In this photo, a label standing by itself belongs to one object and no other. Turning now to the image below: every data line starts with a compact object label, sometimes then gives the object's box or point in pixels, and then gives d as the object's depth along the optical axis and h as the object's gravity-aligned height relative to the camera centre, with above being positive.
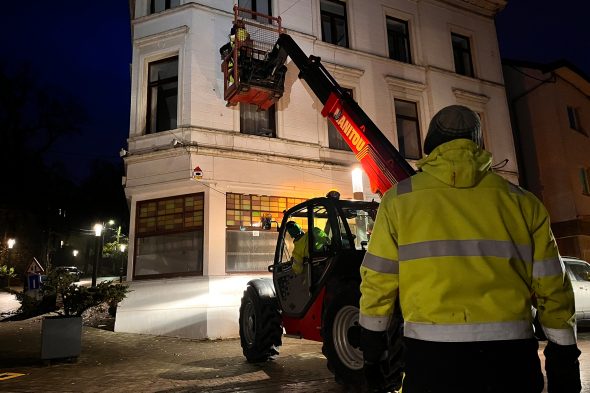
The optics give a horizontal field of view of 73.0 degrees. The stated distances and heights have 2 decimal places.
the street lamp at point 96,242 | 14.19 +1.21
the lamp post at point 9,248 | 25.92 +2.33
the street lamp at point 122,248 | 30.26 +2.05
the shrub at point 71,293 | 6.92 -0.28
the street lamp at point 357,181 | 10.58 +2.24
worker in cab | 5.27 +0.32
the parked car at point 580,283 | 8.70 -0.58
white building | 9.94 +3.32
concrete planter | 6.26 -0.94
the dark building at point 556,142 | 16.16 +5.00
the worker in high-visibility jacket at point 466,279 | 1.53 -0.07
